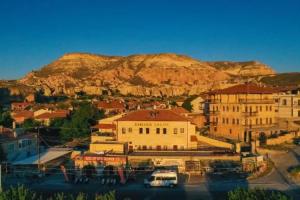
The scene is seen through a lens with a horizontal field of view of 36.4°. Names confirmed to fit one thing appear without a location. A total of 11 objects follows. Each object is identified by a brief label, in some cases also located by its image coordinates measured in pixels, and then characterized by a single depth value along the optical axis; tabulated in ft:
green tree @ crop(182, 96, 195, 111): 299.68
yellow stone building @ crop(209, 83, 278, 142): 203.10
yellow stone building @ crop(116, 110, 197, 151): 165.48
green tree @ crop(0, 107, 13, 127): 245.67
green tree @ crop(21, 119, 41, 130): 245.00
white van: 119.75
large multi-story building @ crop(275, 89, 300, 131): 240.73
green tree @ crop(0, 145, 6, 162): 147.62
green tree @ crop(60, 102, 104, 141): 216.74
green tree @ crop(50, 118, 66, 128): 240.12
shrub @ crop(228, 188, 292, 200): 67.05
